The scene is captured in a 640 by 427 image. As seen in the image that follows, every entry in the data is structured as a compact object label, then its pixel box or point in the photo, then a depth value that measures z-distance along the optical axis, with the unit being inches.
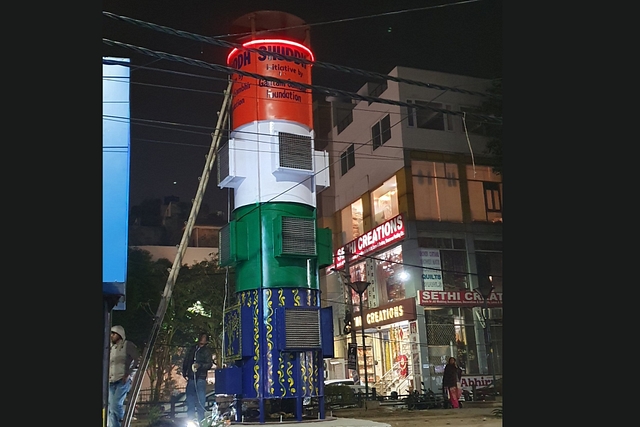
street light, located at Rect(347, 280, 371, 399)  649.6
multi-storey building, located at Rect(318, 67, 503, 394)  803.4
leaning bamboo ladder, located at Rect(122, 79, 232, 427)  325.4
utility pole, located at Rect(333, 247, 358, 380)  897.2
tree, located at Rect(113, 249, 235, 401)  655.1
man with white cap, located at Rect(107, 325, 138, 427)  312.3
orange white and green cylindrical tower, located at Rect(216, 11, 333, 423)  386.6
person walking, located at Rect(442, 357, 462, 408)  546.6
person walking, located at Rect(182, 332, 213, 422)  356.8
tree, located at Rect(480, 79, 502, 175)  737.0
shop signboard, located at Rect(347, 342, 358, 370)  651.1
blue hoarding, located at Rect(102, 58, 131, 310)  250.4
